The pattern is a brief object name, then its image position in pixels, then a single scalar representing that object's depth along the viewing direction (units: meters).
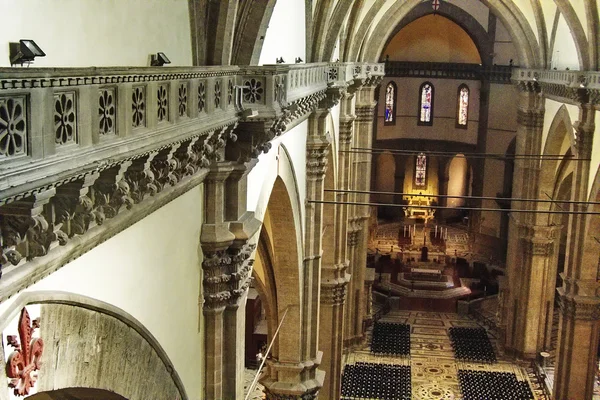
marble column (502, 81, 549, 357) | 24.12
